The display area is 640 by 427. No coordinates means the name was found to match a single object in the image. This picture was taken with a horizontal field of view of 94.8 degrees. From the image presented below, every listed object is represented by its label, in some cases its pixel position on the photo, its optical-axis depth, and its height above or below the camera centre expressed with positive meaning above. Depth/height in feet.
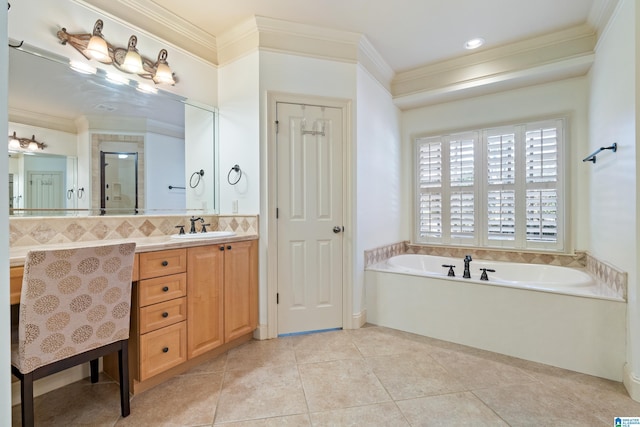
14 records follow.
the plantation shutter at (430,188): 11.76 +0.94
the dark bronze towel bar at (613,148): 6.60 +1.45
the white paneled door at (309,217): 8.45 -0.17
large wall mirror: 5.71 +1.77
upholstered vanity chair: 4.09 -1.54
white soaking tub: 6.34 -2.58
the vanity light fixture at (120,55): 6.23 +3.62
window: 9.79 +0.86
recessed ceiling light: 8.97 +5.21
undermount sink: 7.17 -0.61
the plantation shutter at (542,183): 9.72 +0.93
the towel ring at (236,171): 8.55 +1.14
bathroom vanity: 5.63 -2.02
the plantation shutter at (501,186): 10.33 +0.87
